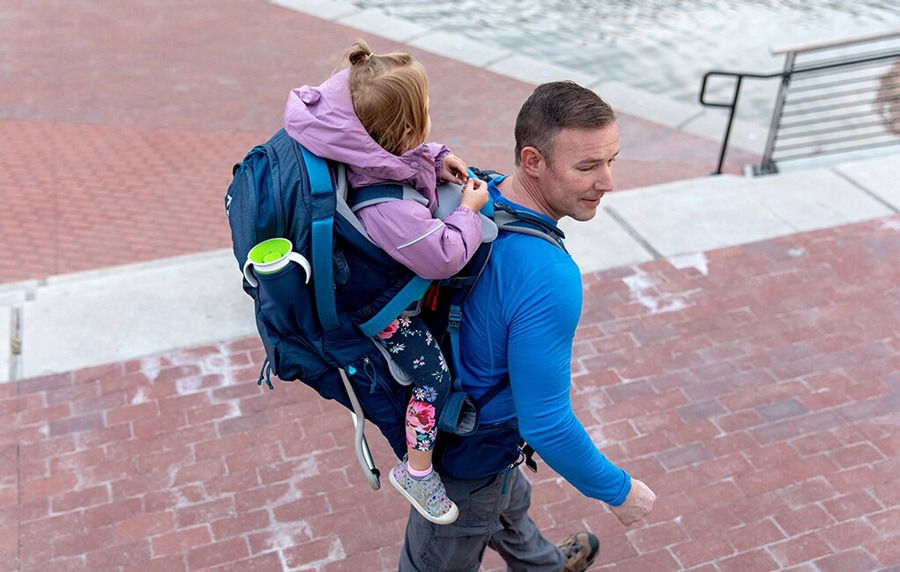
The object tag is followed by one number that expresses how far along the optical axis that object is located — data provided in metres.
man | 2.47
